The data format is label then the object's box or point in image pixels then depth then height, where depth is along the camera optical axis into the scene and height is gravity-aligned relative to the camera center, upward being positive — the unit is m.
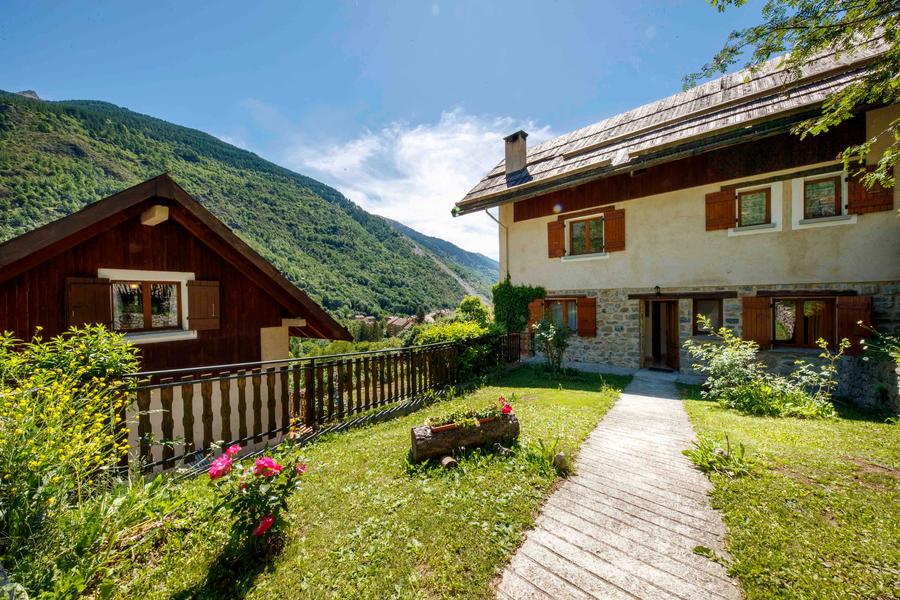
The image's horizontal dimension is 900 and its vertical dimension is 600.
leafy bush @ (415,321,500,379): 8.38 -1.13
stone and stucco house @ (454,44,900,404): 7.92 +1.93
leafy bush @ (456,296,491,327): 14.45 -0.57
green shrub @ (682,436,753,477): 3.58 -1.93
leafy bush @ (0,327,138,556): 2.20 -0.95
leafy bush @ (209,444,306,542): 2.54 -1.54
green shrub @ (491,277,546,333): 12.81 -0.24
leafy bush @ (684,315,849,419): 5.98 -2.02
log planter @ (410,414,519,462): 4.04 -1.80
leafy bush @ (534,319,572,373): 9.73 -1.39
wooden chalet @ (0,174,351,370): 4.74 +0.34
